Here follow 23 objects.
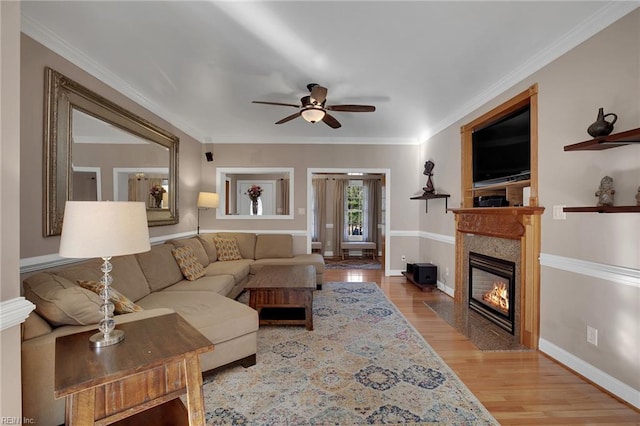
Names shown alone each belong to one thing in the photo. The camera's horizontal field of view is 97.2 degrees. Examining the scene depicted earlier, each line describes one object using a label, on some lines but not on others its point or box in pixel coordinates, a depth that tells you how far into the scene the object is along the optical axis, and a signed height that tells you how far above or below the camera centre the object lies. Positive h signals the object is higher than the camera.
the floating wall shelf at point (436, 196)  4.31 +0.26
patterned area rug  1.76 -1.26
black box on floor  4.59 -1.00
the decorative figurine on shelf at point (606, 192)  1.90 +0.14
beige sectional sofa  1.48 -0.80
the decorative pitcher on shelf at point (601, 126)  1.86 +0.58
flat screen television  2.86 +0.71
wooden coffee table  3.02 -0.92
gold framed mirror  2.29 +0.60
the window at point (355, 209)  8.41 +0.10
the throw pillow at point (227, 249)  4.71 -0.63
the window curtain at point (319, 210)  8.19 +0.07
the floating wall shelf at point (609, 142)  1.64 +0.46
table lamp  1.25 -0.09
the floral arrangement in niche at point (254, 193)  6.37 +0.44
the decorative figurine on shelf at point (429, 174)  4.71 +0.67
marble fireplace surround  2.62 -0.35
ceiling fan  3.02 +1.13
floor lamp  4.93 +0.21
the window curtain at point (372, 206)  8.25 +0.19
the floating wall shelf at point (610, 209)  1.67 +0.03
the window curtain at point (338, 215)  8.13 -0.07
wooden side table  1.08 -0.66
